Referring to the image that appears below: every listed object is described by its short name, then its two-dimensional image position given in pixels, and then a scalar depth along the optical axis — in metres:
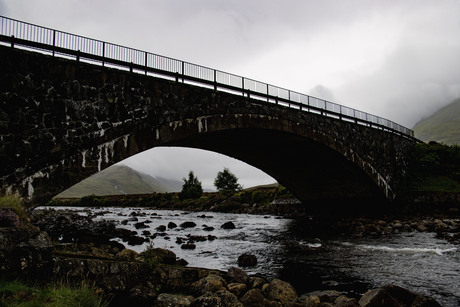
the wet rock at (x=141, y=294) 8.00
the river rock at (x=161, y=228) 26.53
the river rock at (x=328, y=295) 9.09
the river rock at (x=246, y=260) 14.65
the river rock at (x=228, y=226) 29.42
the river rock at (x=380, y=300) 7.91
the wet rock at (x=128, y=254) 11.34
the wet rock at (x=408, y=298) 8.39
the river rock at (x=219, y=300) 7.52
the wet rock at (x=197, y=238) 21.33
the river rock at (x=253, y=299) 8.42
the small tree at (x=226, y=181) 85.94
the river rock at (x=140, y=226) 29.24
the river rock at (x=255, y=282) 9.92
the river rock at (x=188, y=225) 29.88
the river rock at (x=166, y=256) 11.91
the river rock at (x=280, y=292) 9.01
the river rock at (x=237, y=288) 9.13
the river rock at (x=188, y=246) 18.03
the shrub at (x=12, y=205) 7.57
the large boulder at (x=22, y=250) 6.38
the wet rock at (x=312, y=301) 8.36
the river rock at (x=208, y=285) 8.85
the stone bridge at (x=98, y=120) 12.95
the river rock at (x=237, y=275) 10.15
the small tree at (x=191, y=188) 74.62
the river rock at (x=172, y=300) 7.61
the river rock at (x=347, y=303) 7.85
